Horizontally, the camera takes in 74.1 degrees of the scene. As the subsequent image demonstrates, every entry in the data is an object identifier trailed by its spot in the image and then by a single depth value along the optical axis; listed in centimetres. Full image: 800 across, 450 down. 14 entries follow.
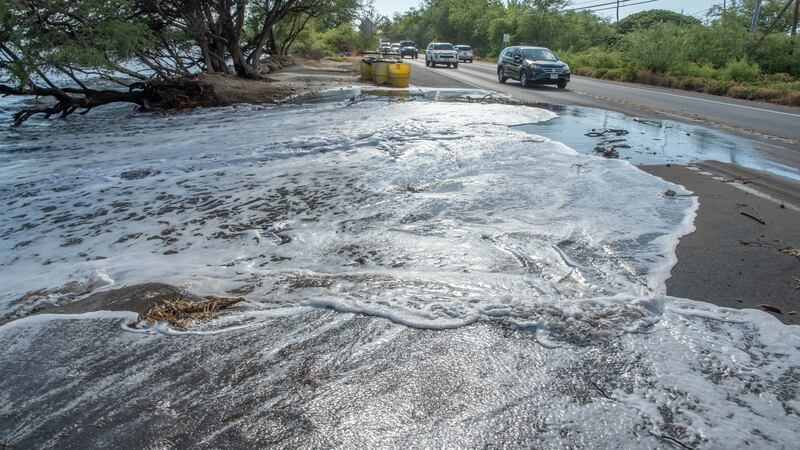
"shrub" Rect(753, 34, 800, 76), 2402
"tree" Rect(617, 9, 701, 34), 5891
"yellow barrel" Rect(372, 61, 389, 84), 2365
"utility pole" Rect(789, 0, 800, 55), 2410
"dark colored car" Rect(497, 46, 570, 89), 2205
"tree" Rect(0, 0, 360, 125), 1350
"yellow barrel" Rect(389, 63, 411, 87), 2295
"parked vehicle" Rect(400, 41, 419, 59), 5997
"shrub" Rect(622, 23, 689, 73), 2745
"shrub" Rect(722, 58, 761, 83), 2273
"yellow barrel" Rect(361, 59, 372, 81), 2519
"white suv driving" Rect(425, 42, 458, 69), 4012
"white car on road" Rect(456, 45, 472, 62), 5278
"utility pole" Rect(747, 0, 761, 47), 2619
